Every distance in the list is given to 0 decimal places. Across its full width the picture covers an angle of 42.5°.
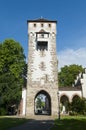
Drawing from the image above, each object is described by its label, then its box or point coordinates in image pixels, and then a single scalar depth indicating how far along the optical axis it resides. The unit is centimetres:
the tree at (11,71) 1856
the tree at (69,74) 2933
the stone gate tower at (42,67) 1821
